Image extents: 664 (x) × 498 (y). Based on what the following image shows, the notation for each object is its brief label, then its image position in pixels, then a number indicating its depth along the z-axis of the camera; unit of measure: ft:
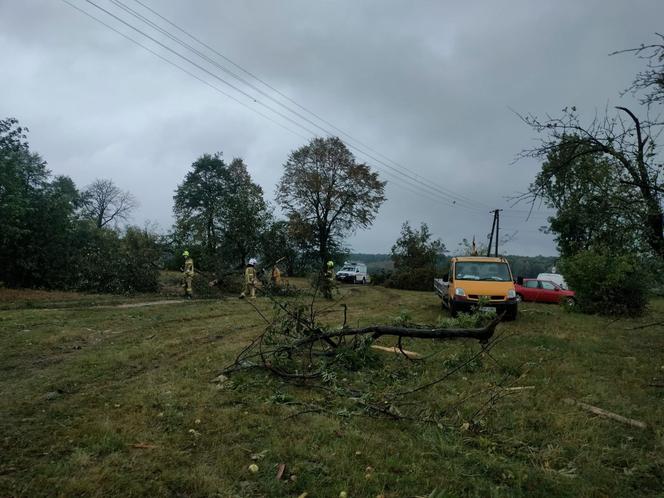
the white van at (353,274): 139.54
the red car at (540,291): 80.84
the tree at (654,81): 24.26
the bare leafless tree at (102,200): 185.94
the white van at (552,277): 106.11
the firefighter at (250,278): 60.85
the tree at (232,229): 80.07
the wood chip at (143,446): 12.42
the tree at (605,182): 26.05
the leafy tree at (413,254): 130.00
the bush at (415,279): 123.75
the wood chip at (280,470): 11.14
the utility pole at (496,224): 146.10
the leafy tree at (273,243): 84.38
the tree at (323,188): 130.41
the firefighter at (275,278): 65.71
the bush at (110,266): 63.62
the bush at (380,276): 136.36
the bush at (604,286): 50.24
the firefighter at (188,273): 60.95
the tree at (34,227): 59.00
